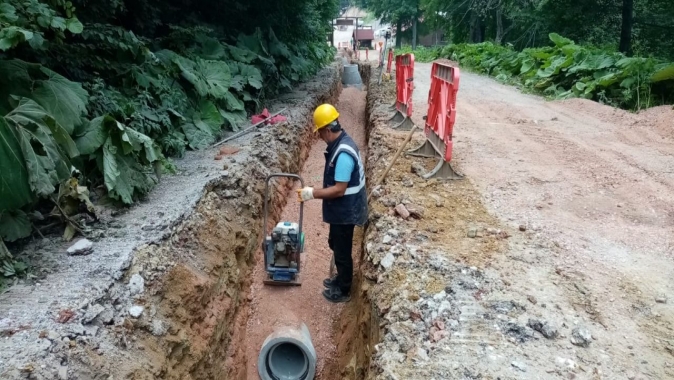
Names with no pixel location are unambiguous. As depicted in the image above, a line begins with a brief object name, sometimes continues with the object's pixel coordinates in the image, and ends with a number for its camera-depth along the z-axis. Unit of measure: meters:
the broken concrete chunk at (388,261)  4.03
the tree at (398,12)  44.19
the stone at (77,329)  2.78
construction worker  4.32
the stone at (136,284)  3.30
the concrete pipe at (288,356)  4.31
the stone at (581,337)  2.96
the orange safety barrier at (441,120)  5.79
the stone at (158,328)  3.26
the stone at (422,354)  2.93
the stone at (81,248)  3.60
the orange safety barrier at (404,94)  8.74
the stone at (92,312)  2.90
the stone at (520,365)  2.78
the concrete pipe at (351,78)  22.48
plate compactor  4.98
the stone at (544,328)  3.03
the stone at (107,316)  2.99
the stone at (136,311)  3.17
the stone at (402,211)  4.79
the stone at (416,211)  4.80
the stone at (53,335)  2.68
